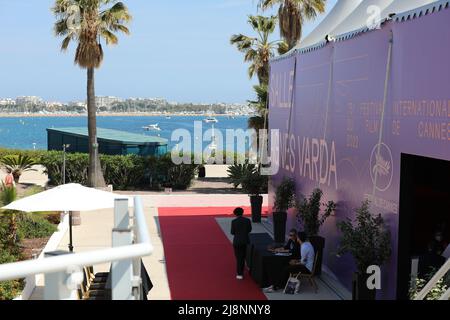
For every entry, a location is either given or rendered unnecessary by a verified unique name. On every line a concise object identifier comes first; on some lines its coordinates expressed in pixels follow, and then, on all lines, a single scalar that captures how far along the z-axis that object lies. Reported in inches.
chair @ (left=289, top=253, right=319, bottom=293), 482.9
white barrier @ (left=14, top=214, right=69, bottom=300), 411.4
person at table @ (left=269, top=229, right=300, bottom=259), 494.0
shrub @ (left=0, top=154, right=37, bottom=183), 1125.7
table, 493.7
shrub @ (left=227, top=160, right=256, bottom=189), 933.2
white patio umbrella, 450.3
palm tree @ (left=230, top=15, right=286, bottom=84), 1248.2
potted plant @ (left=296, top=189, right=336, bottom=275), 530.0
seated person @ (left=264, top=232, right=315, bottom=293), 479.8
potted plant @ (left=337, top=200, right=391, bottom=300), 410.9
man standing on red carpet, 522.0
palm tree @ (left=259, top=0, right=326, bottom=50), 1086.4
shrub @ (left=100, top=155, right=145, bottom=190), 1111.6
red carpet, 490.6
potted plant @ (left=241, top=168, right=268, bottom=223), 824.3
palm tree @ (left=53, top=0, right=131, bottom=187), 993.5
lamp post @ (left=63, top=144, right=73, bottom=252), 543.2
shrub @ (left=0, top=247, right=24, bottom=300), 424.4
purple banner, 359.3
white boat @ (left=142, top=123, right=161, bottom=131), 7147.1
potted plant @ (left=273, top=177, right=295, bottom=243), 687.7
